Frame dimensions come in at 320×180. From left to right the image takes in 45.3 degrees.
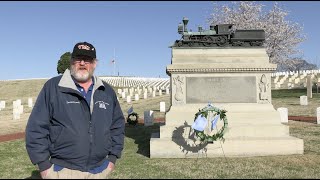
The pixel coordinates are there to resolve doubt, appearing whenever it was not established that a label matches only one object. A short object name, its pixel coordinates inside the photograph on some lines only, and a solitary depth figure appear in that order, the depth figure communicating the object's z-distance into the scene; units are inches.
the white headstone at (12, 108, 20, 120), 817.7
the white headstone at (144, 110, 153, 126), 660.1
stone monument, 392.5
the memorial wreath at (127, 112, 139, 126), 665.4
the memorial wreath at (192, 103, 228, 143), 342.3
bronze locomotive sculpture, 417.7
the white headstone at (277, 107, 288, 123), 635.7
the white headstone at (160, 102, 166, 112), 938.1
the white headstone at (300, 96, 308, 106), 995.3
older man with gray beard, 153.3
